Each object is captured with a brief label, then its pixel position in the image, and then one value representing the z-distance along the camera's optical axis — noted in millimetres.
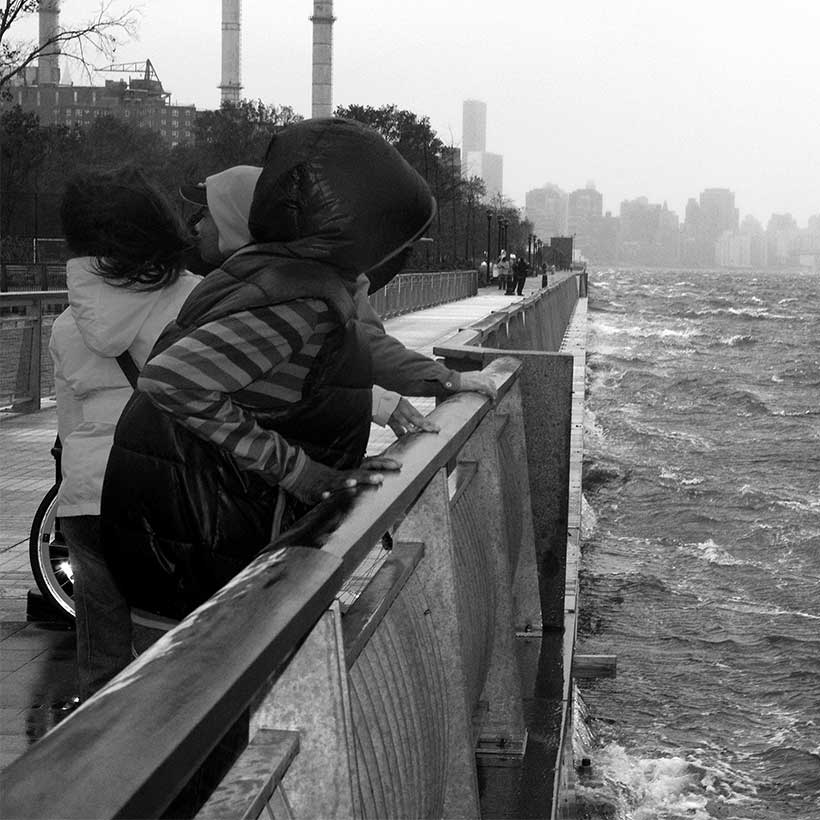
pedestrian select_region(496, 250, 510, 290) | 64850
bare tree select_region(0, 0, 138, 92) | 24422
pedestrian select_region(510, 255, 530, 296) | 57969
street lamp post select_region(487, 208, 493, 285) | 77938
